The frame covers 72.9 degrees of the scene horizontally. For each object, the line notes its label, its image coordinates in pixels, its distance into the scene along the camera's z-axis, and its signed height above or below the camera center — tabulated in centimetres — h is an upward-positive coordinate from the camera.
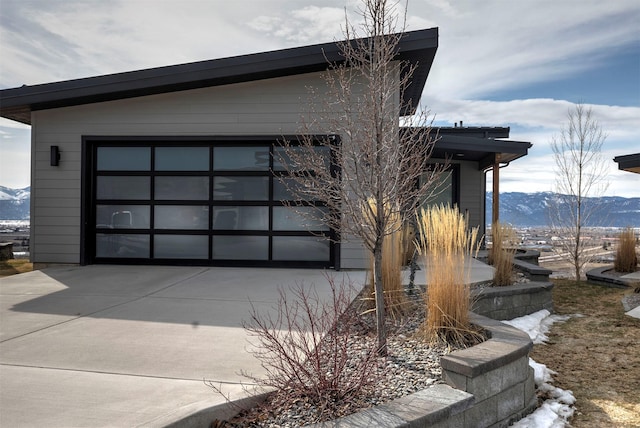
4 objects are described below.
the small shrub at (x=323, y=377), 235 -96
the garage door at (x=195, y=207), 753 +10
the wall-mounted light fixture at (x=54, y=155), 772 +101
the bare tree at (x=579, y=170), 1158 +125
